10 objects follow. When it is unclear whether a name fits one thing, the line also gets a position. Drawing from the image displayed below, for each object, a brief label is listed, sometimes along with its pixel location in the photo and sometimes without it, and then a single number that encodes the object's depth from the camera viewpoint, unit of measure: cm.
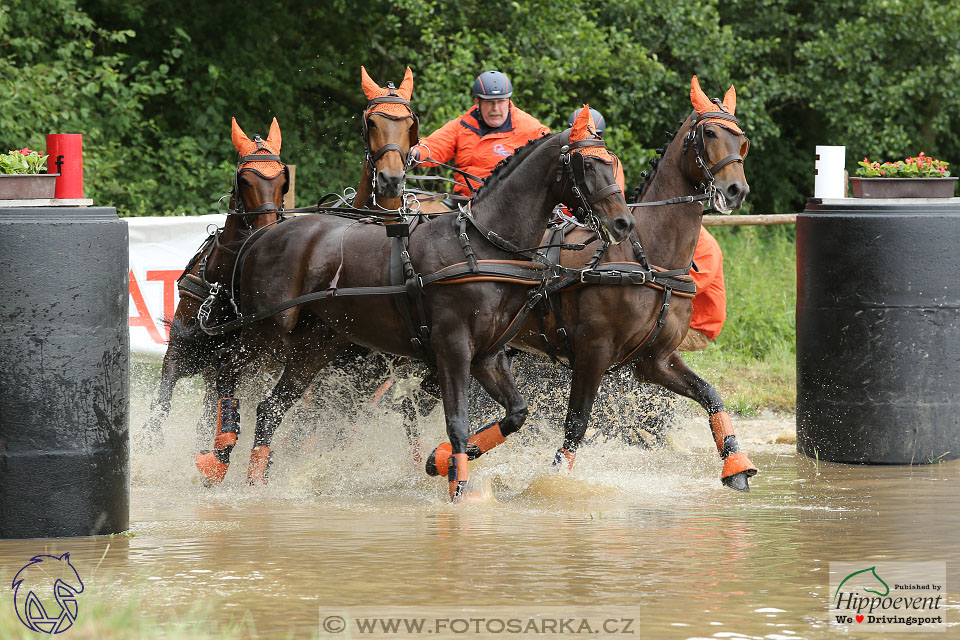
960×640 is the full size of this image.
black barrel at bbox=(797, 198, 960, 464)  1698
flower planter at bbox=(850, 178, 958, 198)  1747
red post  1275
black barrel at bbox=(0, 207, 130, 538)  1182
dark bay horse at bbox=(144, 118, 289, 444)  1698
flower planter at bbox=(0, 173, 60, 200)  1241
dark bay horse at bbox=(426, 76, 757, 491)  1505
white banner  2202
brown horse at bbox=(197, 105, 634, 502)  1415
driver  1741
